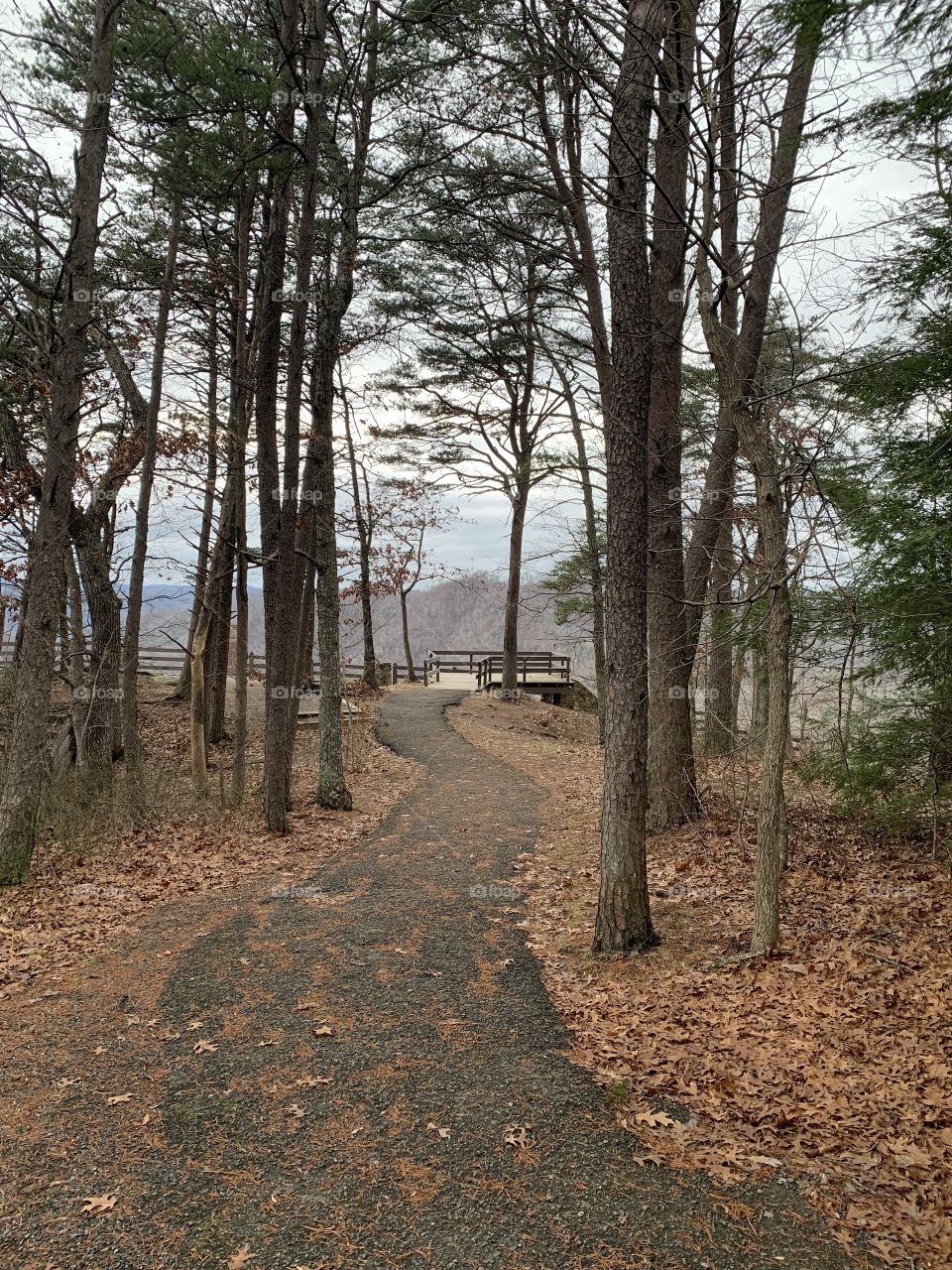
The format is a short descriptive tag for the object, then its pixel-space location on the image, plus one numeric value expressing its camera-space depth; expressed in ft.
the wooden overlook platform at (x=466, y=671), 87.97
